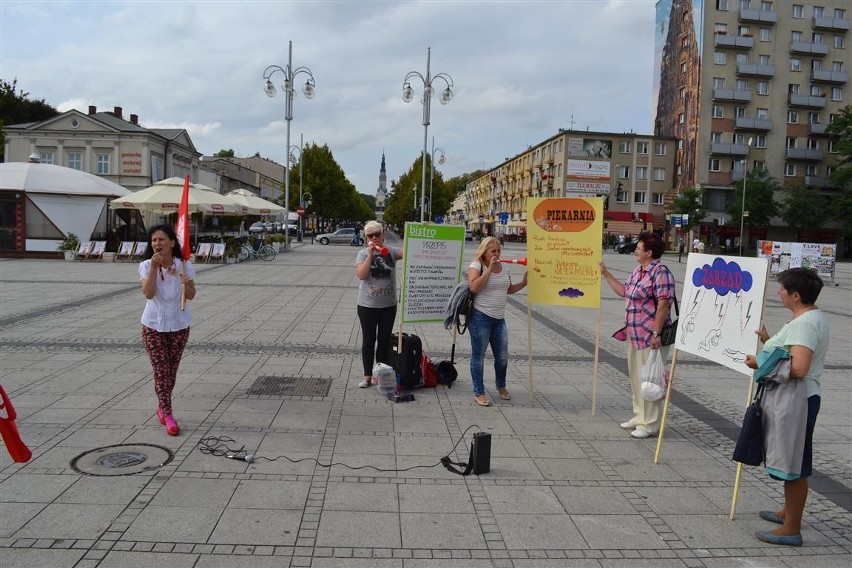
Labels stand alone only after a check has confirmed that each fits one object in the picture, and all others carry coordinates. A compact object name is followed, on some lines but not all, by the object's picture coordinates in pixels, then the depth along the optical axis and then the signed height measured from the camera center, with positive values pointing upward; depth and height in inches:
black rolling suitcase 279.7 -50.3
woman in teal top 147.7 -20.4
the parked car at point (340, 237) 2079.2 +5.3
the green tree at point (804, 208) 2432.3 +171.9
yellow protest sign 262.1 -1.5
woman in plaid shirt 224.1 -20.9
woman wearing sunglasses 270.2 -21.8
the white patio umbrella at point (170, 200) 970.1 +48.1
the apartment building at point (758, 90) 2541.8 +636.2
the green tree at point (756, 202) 2400.3 +187.1
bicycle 1133.1 -28.4
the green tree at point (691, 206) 2407.7 +164.6
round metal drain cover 186.5 -66.0
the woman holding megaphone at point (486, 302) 257.4 -22.5
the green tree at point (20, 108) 2029.4 +429.3
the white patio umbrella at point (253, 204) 1195.9 +58.2
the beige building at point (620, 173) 2856.8 +328.7
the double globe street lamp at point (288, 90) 1296.8 +296.3
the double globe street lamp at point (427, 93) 1224.8 +284.0
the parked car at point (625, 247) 2186.3 +5.8
